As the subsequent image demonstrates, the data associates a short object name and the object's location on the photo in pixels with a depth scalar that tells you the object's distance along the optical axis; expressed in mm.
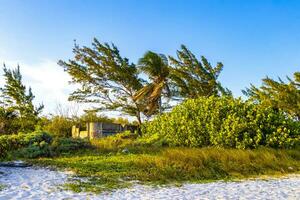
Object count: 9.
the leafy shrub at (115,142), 10300
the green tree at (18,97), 17620
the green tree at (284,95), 18883
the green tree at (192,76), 16829
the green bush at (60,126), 15197
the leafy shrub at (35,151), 8707
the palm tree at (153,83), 15854
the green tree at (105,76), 16901
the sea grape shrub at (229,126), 9359
